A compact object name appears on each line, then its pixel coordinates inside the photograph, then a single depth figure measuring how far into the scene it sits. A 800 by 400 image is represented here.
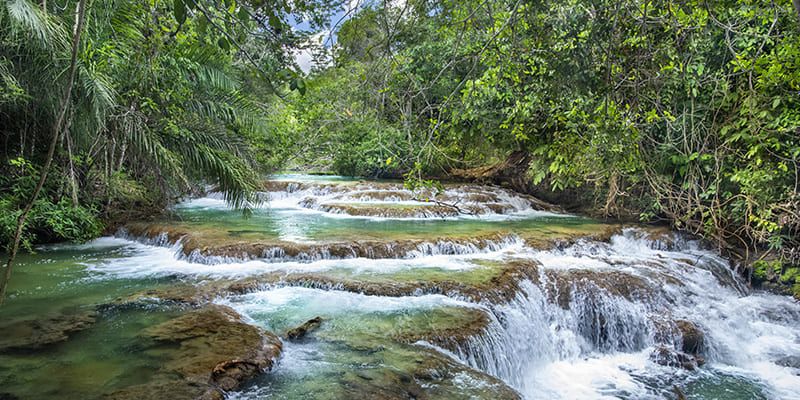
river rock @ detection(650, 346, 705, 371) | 5.58
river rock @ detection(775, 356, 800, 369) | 5.73
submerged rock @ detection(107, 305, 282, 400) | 3.36
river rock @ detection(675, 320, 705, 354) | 5.93
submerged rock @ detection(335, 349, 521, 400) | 3.56
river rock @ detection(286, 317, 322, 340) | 4.72
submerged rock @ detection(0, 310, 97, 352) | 4.19
